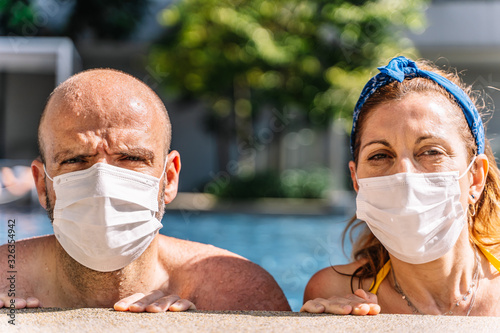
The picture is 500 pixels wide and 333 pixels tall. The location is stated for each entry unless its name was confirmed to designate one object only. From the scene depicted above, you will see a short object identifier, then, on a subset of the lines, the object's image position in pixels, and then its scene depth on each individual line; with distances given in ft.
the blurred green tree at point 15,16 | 34.24
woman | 7.54
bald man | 7.41
